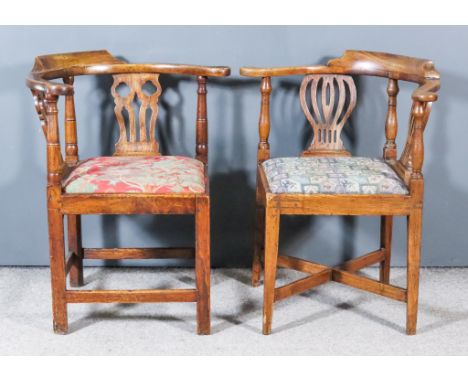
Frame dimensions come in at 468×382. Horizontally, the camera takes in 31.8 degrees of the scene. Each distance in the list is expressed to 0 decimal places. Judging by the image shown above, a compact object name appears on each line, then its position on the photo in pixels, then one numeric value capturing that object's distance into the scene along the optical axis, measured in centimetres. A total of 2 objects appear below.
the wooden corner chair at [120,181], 256
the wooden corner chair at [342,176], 259
